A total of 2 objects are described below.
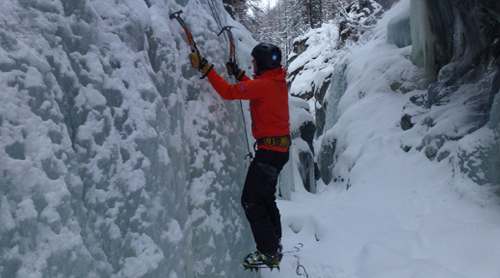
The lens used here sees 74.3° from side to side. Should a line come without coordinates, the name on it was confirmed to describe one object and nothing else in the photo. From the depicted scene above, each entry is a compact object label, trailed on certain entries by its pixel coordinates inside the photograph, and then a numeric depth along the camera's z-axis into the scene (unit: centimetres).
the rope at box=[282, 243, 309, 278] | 319
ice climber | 267
